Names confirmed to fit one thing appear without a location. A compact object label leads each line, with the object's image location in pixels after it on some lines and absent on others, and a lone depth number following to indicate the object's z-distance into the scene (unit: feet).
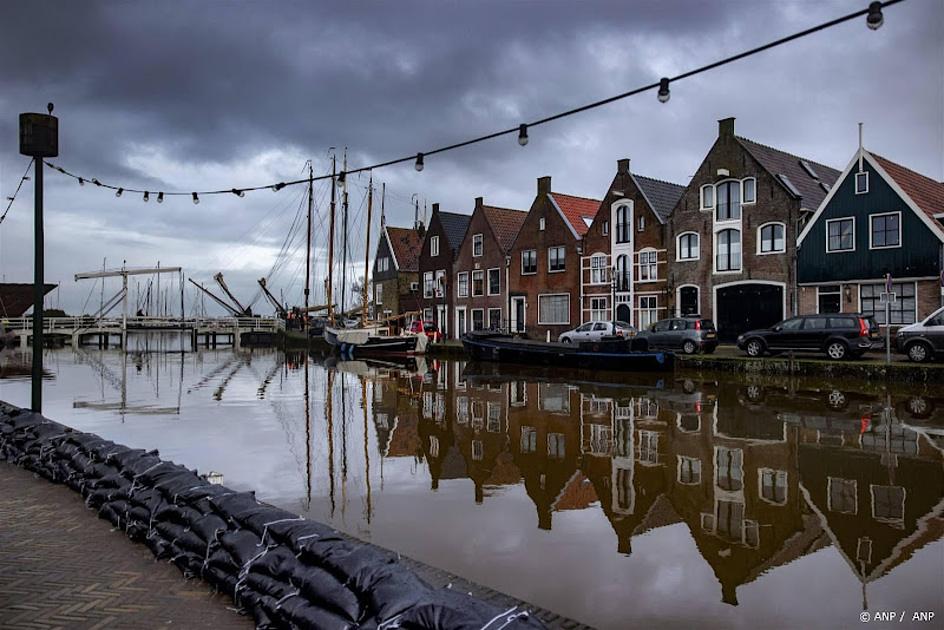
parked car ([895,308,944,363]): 68.80
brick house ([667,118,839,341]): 100.58
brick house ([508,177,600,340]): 132.05
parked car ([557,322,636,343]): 104.63
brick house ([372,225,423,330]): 179.42
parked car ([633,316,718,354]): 89.04
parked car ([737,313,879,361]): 74.49
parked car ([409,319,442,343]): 133.80
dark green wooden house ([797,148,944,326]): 86.22
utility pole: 34.68
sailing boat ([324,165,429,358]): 129.49
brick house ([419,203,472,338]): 163.43
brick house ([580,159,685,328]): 116.26
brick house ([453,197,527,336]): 148.56
